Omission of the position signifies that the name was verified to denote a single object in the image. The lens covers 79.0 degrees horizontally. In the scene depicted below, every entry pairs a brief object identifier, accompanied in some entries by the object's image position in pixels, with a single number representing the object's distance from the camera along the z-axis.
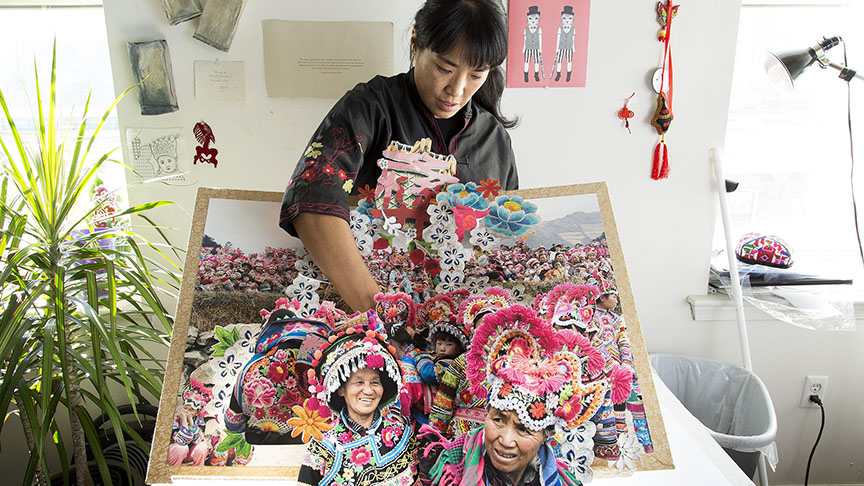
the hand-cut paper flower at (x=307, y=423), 0.82
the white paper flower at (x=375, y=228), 1.06
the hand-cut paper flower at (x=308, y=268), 1.03
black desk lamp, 1.41
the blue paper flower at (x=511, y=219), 1.05
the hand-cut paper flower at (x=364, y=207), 1.06
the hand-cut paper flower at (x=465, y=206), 1.05
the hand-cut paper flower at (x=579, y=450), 0.81
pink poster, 1.53
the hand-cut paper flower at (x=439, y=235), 1.05
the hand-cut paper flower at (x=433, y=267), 1.04
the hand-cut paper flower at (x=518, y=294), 1.00
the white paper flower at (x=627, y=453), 0.91
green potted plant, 1.06
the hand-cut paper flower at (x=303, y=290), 0.99
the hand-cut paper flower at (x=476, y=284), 1.02
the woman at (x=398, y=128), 0.98
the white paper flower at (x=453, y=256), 1.04
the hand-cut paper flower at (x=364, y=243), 1.04
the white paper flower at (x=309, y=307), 0.97
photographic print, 0.90
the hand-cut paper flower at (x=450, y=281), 1.02
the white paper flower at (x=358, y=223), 1.05
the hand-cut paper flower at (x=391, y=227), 1.05
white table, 0.96
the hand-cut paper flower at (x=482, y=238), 1.04
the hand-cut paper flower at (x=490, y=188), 1.07
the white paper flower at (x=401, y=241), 1.05
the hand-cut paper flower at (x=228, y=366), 0.94
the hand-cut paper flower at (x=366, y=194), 1.07
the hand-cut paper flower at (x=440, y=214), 1.06
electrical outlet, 1.86
